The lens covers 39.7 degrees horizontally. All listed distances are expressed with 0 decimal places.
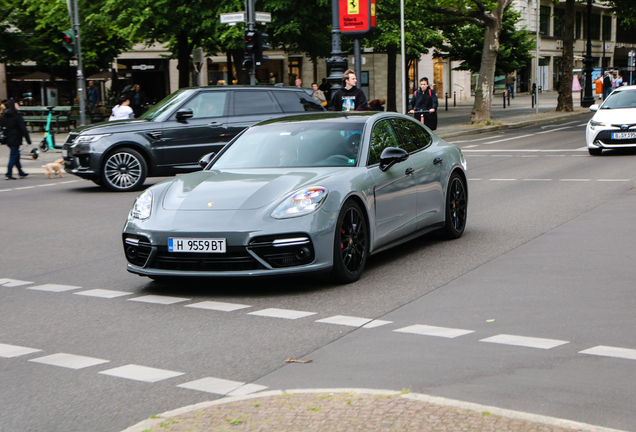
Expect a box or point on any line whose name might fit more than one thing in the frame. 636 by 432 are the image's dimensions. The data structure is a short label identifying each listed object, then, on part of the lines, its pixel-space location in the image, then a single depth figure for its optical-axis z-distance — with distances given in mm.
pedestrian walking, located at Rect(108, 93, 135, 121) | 21578
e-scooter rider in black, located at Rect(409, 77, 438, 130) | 24312
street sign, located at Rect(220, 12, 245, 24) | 21609
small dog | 18938
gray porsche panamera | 6688
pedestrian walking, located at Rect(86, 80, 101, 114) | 34438
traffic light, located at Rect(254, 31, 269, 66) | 21922
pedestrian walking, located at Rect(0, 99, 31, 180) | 18859
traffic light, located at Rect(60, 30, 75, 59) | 23406
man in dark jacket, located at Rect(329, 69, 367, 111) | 16969
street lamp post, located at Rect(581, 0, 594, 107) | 46688
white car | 19562
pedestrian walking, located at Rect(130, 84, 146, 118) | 30050
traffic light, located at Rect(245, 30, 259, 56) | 21766
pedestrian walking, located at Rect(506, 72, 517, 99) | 63438
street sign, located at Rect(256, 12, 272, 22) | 22375
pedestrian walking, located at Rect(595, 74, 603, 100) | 56753
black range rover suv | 15258
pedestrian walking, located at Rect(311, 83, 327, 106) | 28008
